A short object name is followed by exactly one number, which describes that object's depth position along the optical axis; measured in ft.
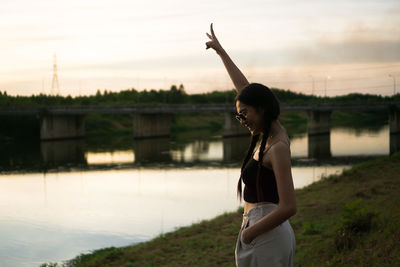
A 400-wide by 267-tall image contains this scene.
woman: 9.49
